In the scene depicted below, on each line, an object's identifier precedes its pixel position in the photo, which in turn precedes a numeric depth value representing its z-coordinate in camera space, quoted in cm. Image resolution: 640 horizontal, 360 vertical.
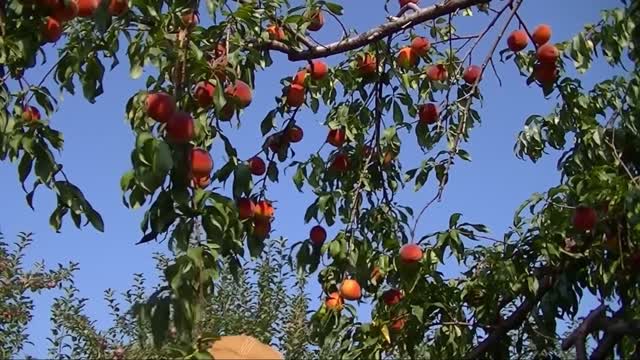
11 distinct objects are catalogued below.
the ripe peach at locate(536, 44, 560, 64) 337
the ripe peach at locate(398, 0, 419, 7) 338
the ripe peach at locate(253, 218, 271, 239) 251
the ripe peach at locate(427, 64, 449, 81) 360
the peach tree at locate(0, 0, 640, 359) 212
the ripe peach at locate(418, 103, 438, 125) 351
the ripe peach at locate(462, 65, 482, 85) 355
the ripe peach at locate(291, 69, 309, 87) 315
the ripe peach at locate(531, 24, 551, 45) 347
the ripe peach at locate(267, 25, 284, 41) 293
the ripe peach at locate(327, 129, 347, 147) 346
